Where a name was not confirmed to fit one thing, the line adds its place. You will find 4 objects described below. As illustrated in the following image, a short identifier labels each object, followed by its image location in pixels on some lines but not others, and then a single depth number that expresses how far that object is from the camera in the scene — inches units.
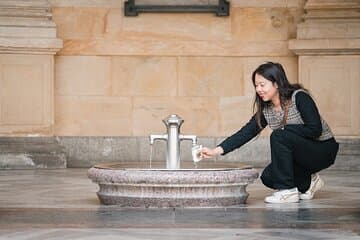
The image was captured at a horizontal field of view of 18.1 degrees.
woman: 389.7
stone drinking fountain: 371.8
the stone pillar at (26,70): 609.6
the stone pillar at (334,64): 606.0
